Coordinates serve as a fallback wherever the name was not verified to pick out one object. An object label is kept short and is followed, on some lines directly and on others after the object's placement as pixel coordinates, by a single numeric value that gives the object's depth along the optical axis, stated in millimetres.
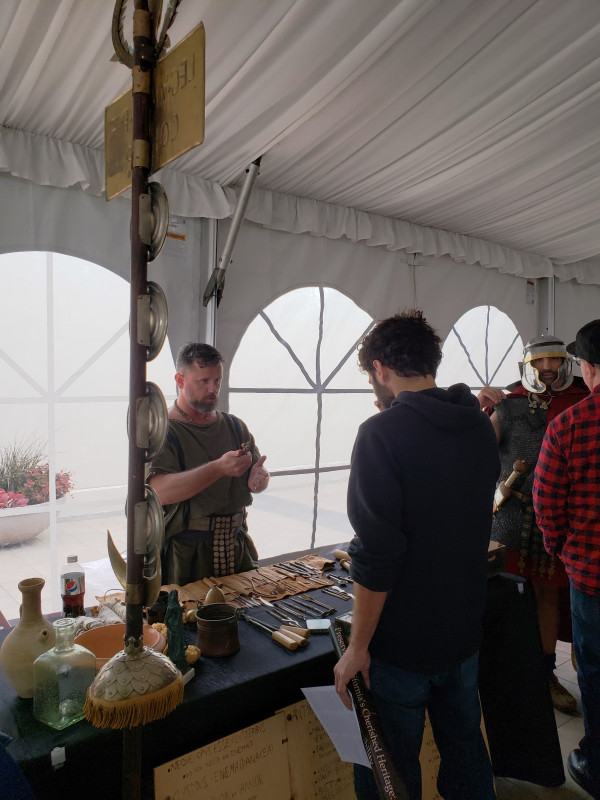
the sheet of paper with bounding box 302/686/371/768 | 1271
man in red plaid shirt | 1785
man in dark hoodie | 1223
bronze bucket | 1429
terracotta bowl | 1353
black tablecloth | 1095
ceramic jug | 1187
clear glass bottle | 1115
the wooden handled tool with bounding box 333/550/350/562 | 2213
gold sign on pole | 699
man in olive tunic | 1984
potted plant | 2527
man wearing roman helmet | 2604
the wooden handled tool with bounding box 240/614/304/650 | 1483
